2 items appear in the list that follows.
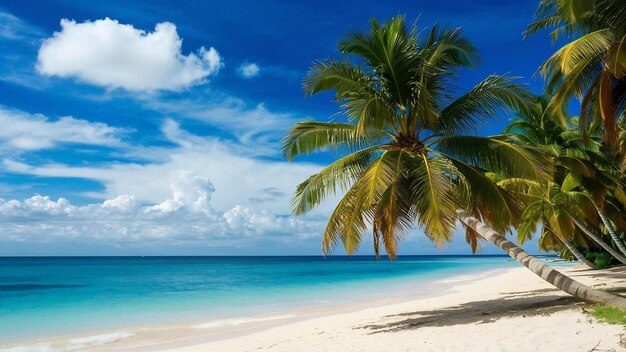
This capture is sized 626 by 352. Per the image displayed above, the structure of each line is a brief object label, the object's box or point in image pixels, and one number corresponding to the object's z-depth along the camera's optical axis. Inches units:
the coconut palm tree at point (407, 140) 371.9
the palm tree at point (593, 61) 338.3
